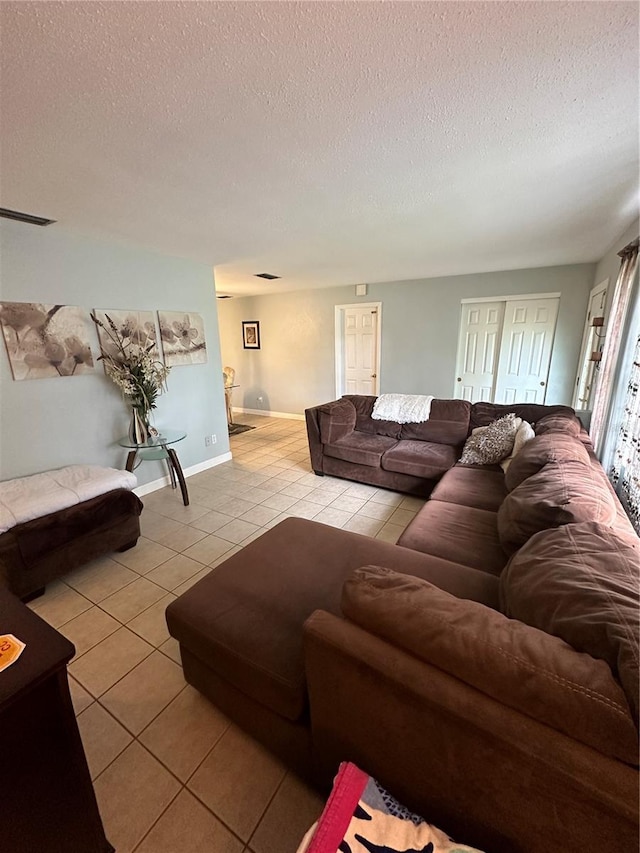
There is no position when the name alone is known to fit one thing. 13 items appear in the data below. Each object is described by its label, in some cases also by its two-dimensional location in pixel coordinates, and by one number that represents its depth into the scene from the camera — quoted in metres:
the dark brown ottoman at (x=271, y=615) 1.09
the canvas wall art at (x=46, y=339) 2.40
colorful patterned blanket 0.72
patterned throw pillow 2.73
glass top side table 2.96
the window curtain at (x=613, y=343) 2.38
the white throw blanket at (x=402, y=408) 3.54
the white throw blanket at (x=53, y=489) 1.98
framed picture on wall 6.47
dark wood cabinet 0.75
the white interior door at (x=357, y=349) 5.48
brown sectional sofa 0.60
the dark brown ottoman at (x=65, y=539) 1.87
